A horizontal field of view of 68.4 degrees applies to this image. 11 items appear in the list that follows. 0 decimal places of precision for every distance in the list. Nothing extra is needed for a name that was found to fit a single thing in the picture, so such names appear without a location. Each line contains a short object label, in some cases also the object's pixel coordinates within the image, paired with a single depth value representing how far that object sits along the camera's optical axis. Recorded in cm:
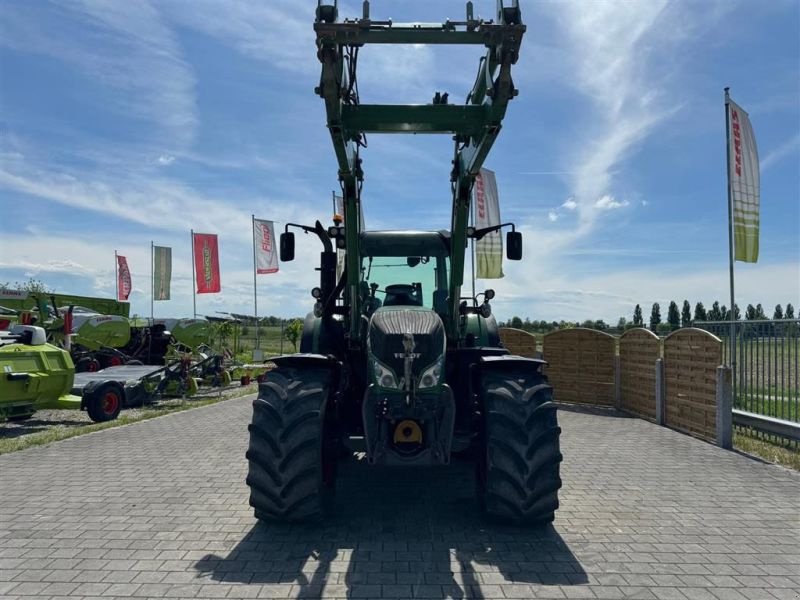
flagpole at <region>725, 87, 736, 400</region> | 946
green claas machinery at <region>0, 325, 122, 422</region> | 977
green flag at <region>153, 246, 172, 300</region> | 2678
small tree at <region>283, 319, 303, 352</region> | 2732
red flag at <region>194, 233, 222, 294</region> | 2631
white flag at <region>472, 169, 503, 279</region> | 1453
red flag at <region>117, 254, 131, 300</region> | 2945
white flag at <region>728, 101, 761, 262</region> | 983
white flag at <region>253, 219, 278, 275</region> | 2495
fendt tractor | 456
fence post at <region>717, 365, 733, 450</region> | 868
